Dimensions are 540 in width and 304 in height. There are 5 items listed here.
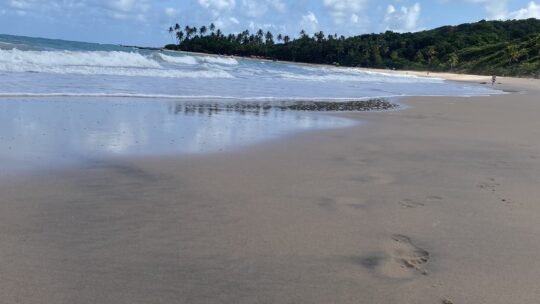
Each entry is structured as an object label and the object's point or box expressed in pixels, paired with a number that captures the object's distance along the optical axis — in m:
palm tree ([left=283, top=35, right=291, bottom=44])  148.05
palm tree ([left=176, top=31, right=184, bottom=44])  149.25
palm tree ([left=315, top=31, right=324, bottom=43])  131.95
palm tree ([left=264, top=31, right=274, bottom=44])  146.12
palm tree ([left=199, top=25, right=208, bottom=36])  148.38
